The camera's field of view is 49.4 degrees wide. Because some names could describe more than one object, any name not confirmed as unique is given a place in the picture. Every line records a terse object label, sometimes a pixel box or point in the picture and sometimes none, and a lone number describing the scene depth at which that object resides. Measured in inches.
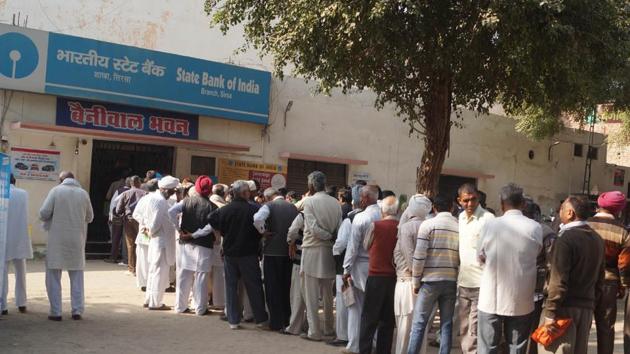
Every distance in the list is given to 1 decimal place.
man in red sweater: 270.8
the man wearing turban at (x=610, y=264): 252.5
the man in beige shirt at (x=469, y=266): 249.8
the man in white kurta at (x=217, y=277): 357.7
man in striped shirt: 250.5
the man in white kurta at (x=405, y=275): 259.8
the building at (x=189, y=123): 521.0
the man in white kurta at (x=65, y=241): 310.8
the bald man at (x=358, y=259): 279.9
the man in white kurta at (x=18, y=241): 313.3
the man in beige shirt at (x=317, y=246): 304.2
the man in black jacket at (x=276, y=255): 322.0
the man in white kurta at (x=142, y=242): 382.3
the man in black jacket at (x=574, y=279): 209.6
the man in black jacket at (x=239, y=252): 322.3
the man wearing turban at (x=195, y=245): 343.6
